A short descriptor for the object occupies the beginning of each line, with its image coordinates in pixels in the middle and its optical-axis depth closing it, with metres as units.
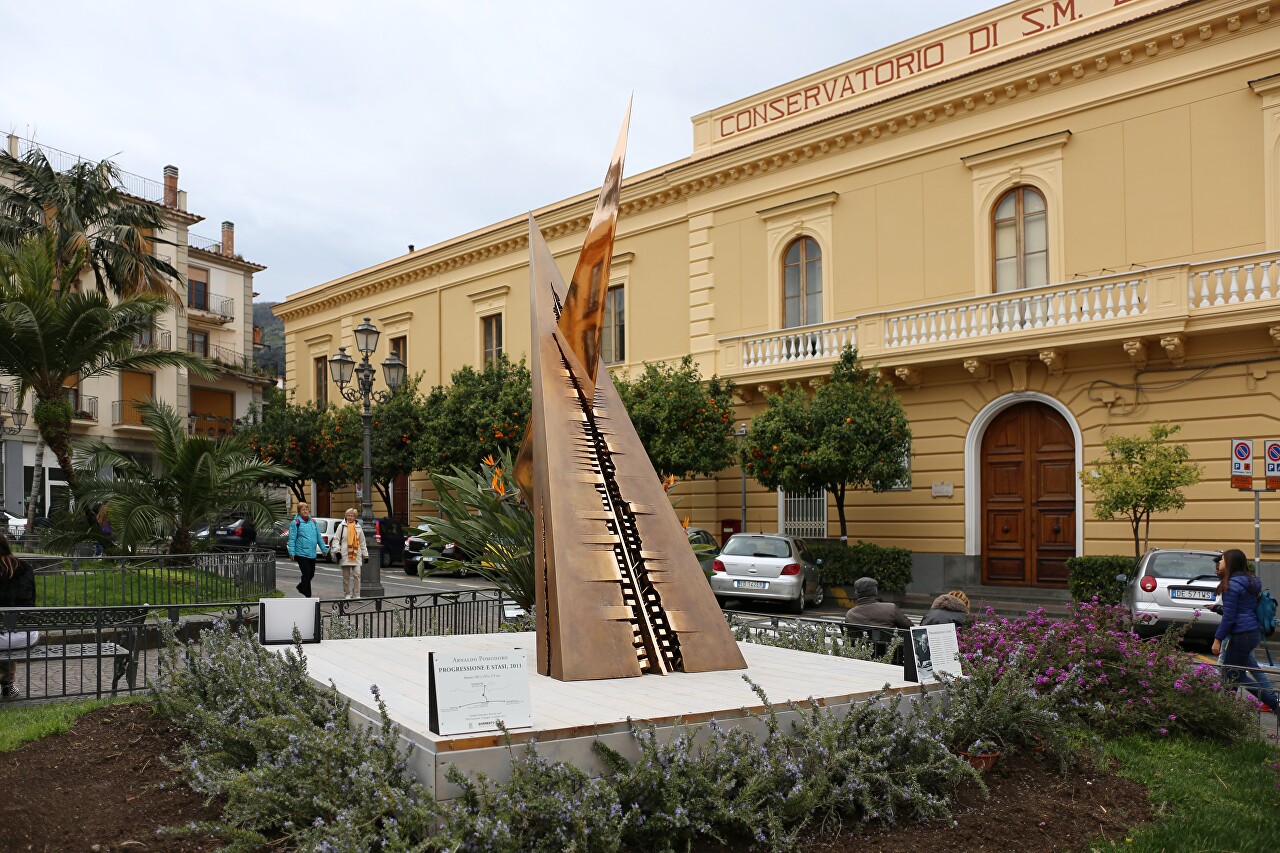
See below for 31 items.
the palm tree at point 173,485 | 15.27
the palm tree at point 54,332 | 15.34
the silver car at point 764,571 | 16.86
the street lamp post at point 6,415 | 31.19
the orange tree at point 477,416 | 25.19
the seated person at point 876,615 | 8.40
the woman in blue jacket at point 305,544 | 16.27
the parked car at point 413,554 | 24.00
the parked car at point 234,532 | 28.17
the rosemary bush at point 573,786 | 3.99
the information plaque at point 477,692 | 4.25
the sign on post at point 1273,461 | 12.56
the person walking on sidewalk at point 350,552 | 17.31
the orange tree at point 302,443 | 32.03
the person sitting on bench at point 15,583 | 8.08
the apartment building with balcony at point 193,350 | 39.12
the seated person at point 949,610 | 8.20
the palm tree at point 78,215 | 21.17
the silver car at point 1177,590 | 12.09
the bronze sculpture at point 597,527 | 5.95
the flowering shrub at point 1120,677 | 6.77
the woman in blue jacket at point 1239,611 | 8.36
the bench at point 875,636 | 7.93
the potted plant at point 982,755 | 5.30
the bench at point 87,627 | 7.34
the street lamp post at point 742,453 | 19.83
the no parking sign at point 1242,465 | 12.70
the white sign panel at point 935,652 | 5.87
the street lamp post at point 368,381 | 15.88
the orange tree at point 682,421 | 21.31
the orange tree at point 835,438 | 18.38
